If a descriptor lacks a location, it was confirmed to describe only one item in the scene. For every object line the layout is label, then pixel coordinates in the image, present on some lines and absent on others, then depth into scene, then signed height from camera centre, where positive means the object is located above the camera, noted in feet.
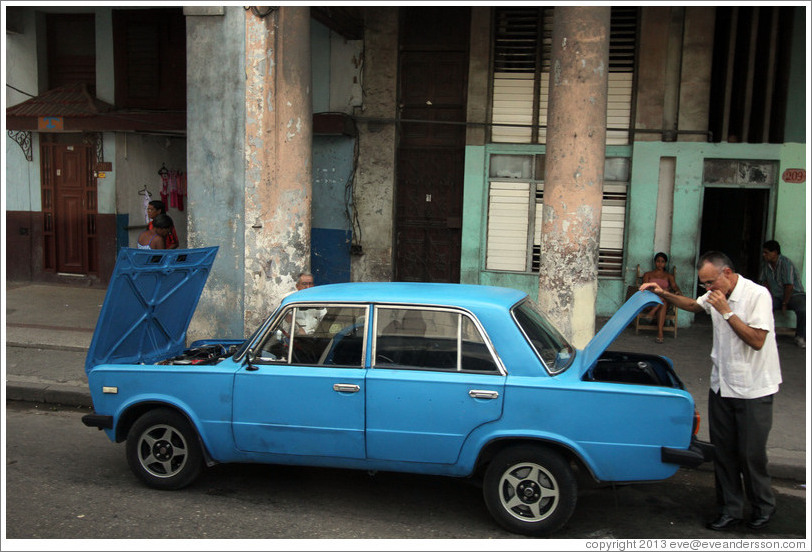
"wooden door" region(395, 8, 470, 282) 38.47 +3.54
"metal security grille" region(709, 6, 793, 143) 34.76 +7.23
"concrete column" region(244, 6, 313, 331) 27.96 +1.88
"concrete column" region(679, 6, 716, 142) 35.09 +7.31
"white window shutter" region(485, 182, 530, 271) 38.06 -0.86
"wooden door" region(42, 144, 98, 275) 41.88 -0.81
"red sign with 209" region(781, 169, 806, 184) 34.58 +2.08
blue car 14.32 -4.17
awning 37.52 +4.27
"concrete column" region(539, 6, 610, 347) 25.32 +1.66
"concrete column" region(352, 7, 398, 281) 38.42 +2.92
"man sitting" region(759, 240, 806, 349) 32.12 -3.00
